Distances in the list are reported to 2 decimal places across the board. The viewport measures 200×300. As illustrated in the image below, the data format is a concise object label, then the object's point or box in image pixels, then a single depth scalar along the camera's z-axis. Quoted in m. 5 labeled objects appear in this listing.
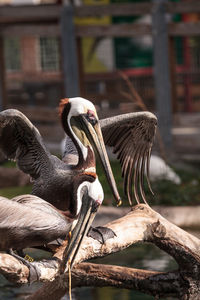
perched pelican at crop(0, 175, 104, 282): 8.93
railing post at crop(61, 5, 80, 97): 25.48
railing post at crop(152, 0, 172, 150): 24.05
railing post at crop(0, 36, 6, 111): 27.52
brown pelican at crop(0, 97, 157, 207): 9.98
